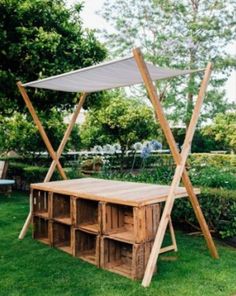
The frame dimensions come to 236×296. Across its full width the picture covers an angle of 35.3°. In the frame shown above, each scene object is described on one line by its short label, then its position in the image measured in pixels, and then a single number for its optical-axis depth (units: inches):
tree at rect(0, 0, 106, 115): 258.7
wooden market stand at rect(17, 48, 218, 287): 145.9
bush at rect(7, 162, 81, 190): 359.3
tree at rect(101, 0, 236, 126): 740.0
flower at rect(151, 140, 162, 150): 309.4
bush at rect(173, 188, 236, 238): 195.2
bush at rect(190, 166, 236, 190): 235.3
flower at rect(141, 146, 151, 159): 284.4
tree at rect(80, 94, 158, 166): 512.7
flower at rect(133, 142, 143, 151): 402.9
